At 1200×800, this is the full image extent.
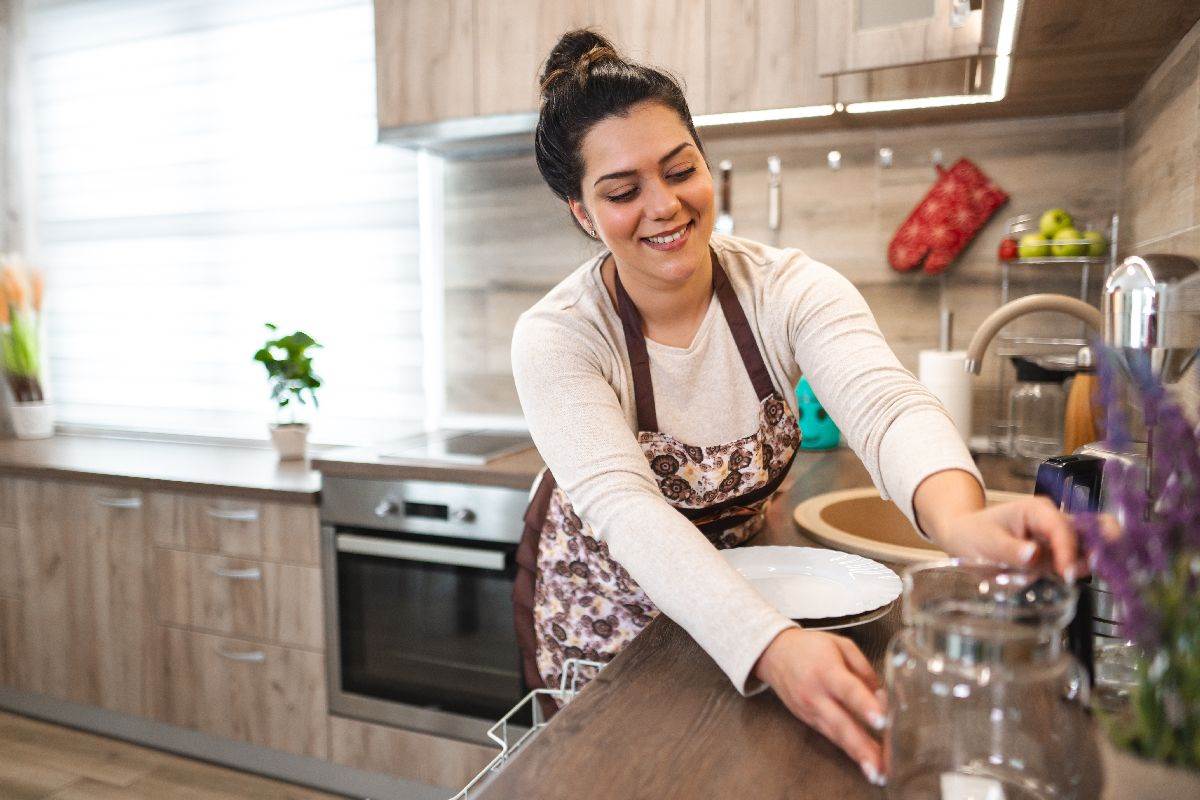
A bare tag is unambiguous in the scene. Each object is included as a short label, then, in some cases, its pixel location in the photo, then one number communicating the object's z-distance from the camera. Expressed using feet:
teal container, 7.73
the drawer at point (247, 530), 7.68
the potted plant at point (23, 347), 10.64
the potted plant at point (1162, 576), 1.42
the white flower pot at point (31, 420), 10.76
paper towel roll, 7.11
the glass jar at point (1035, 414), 6.52
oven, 7.07
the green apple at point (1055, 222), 6.94
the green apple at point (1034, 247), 6.94
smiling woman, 3.09
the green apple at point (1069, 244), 6.80
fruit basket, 6.90
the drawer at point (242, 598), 7.75
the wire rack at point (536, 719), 2.54
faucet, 5.50
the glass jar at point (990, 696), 1.71
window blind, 9.78
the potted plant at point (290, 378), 8.86
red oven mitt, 7.42
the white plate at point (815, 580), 3.15
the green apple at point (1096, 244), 6.80
